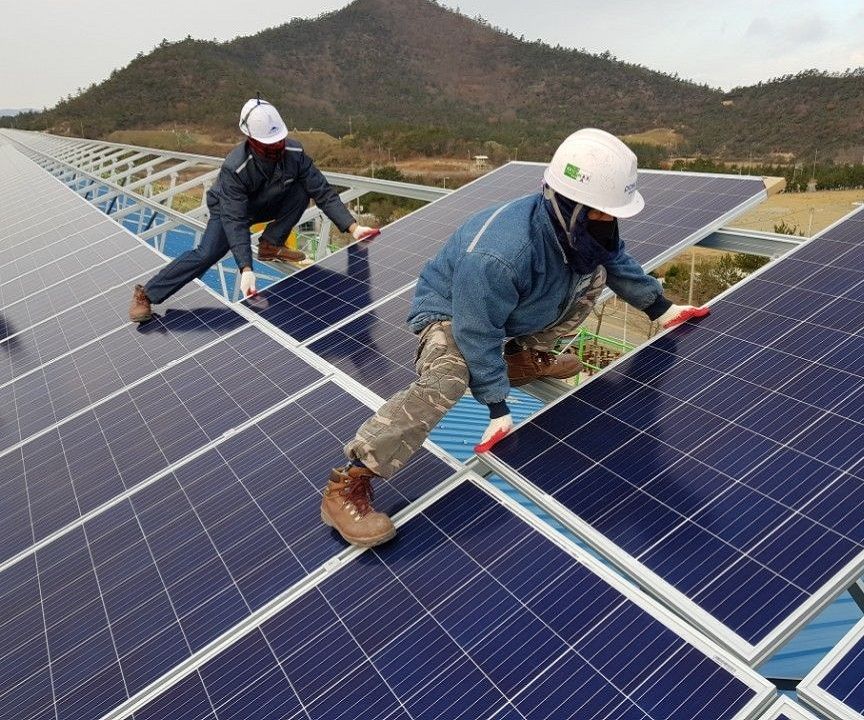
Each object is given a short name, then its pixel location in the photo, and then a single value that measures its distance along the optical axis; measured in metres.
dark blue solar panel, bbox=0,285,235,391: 7.88
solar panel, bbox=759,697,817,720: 2.67
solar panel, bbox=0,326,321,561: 5.49
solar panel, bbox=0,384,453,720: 3.92
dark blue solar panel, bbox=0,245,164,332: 10.10
